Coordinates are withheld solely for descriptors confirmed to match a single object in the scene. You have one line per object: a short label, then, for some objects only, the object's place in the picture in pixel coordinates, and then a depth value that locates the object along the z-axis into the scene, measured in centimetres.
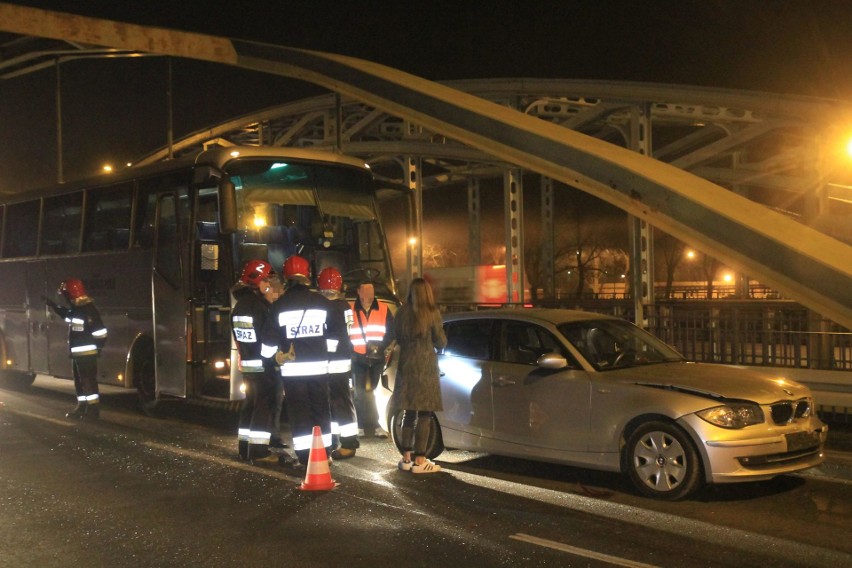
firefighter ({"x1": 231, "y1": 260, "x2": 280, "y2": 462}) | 855
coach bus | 1093
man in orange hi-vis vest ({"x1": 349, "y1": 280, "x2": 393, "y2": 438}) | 977
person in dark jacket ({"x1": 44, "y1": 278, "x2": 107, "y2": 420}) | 1170
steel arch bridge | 689
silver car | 685
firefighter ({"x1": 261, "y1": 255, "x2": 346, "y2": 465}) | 797
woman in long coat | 805
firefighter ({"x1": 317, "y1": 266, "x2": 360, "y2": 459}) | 870
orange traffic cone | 744
